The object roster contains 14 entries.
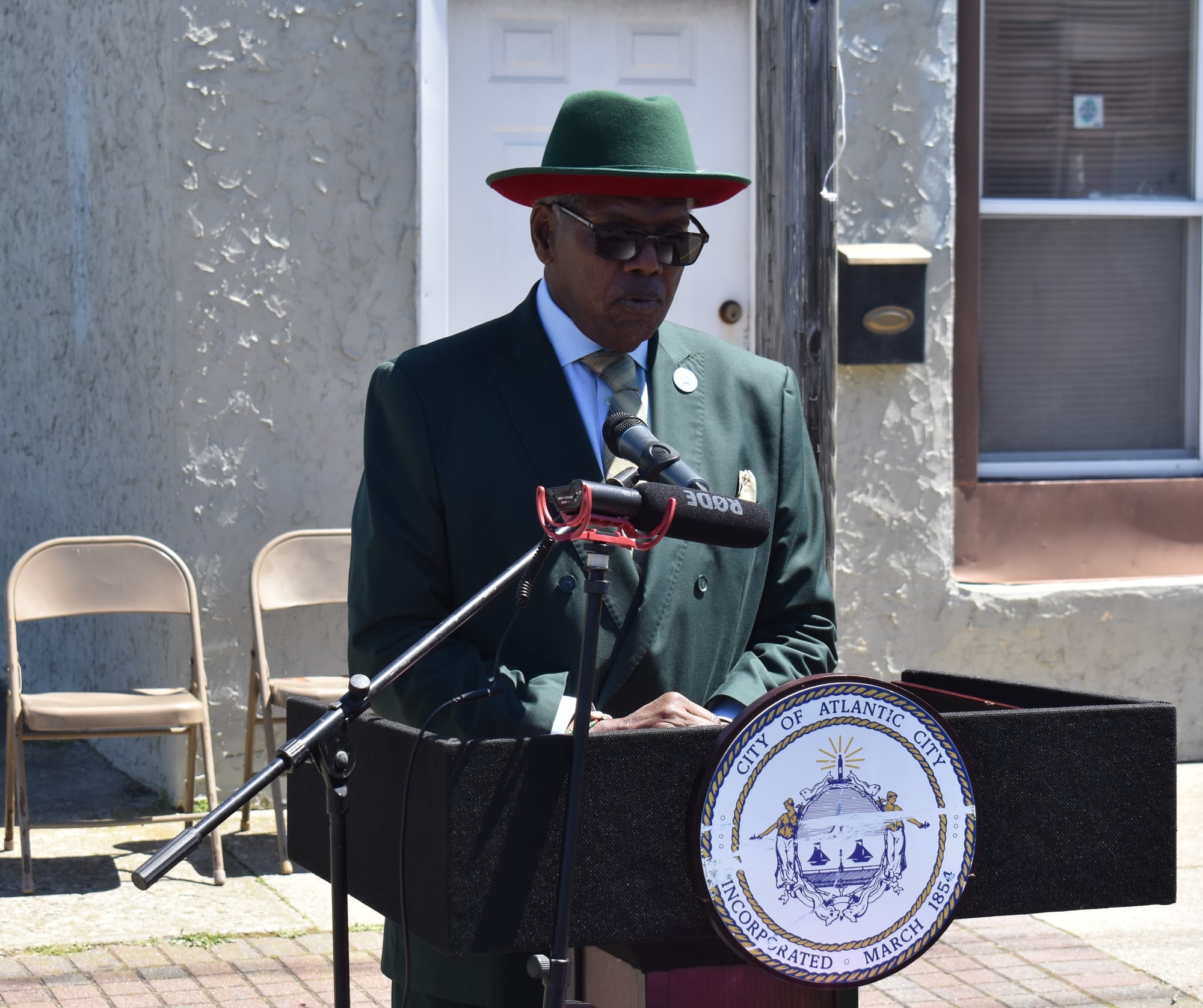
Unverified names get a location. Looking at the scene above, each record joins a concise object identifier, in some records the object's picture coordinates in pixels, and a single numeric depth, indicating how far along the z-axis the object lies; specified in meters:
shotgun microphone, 3.49
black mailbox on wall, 11.56
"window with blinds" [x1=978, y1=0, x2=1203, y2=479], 12.50
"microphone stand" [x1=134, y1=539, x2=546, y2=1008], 3.67
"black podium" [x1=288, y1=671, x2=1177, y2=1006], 3.50
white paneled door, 11.22
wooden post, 9.04
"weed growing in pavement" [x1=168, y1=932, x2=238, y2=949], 8.86
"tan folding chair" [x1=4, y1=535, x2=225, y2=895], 9.83
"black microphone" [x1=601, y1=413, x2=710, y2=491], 3.76
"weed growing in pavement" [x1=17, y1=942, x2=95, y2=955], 8.64
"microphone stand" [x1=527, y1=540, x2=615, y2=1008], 3.45
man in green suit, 4.66
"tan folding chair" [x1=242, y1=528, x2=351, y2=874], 10.54
